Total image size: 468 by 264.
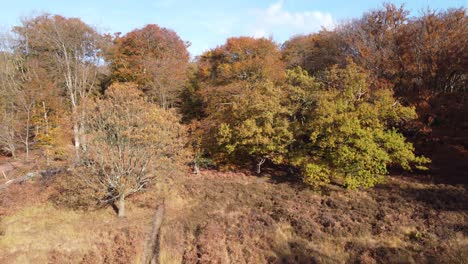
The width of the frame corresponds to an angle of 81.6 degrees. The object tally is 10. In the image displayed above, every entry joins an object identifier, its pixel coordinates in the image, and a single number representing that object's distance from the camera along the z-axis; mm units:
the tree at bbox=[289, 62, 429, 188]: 18812
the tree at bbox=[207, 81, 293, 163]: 22047
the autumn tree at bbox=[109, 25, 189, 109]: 33719
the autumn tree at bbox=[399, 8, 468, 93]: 22969
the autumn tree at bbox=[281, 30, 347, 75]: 32844
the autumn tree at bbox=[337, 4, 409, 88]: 25750
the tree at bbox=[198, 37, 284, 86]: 30769
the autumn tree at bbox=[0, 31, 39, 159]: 28344
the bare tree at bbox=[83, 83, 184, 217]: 16828
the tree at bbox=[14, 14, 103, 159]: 32250
